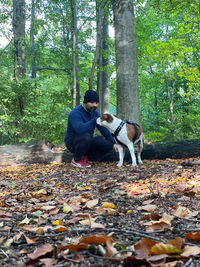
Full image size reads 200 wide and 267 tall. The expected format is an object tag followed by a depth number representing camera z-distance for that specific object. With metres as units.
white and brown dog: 5.30
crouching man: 5.61
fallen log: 5.66
